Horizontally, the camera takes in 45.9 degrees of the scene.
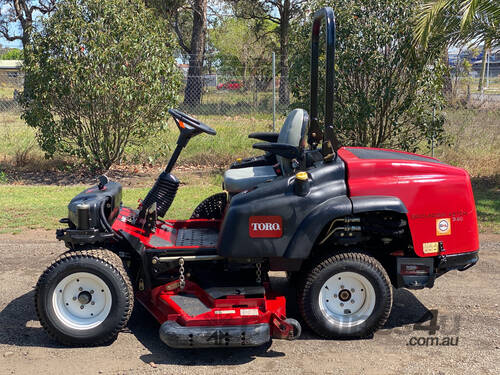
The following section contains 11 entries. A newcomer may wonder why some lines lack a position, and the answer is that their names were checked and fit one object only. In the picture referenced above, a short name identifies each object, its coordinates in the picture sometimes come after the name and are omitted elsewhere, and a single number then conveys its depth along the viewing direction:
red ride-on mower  4.26
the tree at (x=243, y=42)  28.53
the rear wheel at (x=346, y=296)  4.38
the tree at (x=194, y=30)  14.16
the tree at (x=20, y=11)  26.45
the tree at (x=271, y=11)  26.22
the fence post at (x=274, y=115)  11.54
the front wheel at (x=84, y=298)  4.27
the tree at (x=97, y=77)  10.14
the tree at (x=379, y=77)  9.48
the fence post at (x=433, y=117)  9.83
